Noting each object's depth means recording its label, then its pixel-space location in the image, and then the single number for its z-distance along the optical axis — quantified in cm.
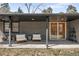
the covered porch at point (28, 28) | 861
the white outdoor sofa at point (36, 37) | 759
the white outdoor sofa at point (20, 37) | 714
